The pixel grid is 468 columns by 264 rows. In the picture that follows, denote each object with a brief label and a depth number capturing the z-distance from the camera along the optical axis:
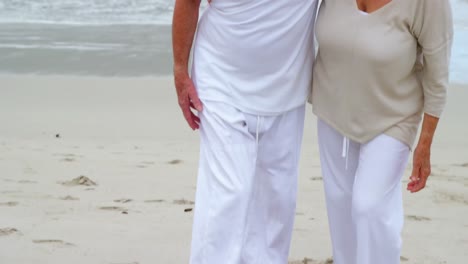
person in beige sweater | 3.45
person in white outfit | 3.58
